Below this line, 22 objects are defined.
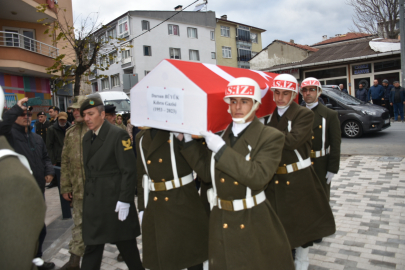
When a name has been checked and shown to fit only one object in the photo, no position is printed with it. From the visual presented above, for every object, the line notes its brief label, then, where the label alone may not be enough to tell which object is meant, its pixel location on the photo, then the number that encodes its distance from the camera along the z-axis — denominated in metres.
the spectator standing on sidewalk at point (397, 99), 15.48
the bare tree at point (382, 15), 27.59
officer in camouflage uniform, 4.01
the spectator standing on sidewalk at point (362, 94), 16.62
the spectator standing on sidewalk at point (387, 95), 16.36
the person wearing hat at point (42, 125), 9.48
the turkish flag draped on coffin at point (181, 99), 2.50
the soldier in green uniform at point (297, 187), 3.41
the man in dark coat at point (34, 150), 4.18
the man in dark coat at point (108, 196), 3.38
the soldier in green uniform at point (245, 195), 2.33
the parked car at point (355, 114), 11.86
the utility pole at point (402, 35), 16.94
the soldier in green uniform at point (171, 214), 2.98
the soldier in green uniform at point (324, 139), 4.32
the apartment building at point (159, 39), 39.72
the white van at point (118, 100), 18.47
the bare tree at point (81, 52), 14.33
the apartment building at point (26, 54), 14.35
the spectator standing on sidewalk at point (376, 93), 16.25
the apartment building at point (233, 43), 46.94
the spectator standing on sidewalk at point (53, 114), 9.69
